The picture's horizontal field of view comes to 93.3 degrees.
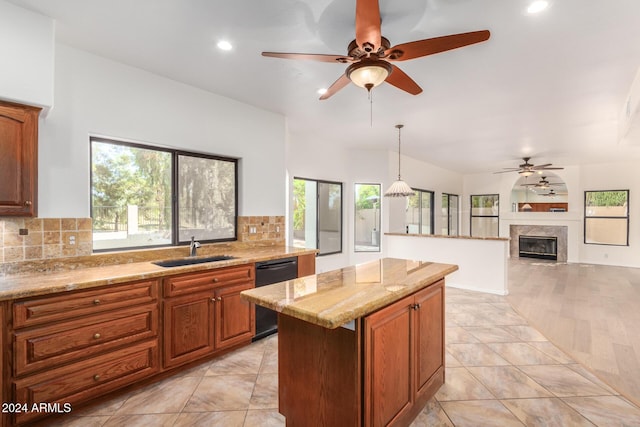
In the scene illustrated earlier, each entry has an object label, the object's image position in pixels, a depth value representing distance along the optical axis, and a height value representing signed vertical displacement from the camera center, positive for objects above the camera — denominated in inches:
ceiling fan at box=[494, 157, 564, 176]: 269.7 +39.6
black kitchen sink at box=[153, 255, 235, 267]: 113.7 -19.2
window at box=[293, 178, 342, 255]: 223.8 -1.9
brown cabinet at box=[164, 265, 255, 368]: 99.3 -36.2
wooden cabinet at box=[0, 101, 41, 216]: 81.4 +14.9
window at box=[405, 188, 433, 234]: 308.2 -0.6
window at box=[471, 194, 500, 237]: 392.2 -2.1
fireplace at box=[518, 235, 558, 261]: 347.6 -40.8
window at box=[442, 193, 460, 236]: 373.7 -2.1
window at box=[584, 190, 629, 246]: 310.2 -5.0
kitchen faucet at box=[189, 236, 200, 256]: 126.3 -14.5
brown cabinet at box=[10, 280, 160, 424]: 73.5 -35.4
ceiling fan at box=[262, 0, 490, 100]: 64.1 +38.4
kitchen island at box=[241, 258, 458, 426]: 59.4 -29.6
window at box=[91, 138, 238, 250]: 111.5 +7.0
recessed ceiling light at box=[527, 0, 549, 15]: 76.9 +53.5
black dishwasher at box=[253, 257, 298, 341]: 125.4 -27.7
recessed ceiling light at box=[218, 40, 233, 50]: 96.9 +54.7
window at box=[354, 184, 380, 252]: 259.9 -4.0
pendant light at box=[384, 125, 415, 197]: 197.8 +14.8
